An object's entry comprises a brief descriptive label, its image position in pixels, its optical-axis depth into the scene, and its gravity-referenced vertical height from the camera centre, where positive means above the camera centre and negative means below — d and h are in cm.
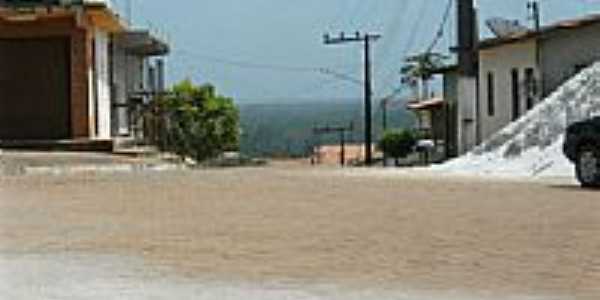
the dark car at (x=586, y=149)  2663 -1
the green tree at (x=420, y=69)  8762 +513
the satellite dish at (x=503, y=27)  5911 +492
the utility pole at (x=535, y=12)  5786 +546
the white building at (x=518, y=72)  4581 +246
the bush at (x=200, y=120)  6225 +135
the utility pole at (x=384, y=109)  8681 +235
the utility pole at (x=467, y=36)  5228 +395
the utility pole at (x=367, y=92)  6975 +284
